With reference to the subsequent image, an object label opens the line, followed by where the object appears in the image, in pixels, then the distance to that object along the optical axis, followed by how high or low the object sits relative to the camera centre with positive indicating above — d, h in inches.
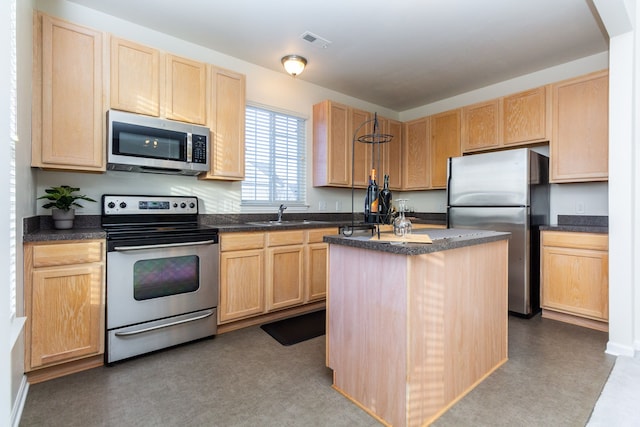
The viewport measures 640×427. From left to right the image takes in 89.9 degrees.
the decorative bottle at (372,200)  69.0 +3.1
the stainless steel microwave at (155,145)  98.2 +22.6
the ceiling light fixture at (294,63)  131.4 +62.1
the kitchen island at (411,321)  61.2 -22.8
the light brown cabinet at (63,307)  77.6 -23.8
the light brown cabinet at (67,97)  87.6 +33.1
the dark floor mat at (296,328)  107.3 -41.5
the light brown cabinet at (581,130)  120.0 +33.3
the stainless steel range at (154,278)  88.6 -19.3
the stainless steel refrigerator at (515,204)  126.8 +4.2
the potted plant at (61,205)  91.9 +2.3
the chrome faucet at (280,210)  143.9 +1.7
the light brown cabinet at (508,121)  135.6 +42.7
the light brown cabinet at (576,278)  113.3 -23.5
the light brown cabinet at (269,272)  111.4 -22.2
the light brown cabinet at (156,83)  99.7 +43.4
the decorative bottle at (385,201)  70.4 +2.9
